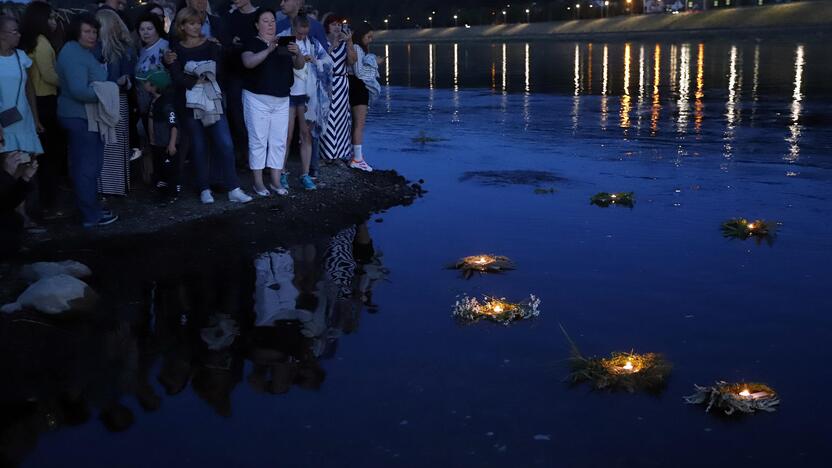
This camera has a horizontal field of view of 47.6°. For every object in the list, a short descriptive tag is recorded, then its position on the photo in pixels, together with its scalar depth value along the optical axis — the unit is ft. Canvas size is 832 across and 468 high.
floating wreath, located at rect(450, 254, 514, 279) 25.77
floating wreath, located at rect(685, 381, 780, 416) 16.87
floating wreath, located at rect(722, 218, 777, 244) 28.87
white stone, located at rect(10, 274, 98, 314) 21.65
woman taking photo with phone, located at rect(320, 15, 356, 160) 37.96
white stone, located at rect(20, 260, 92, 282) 23.48
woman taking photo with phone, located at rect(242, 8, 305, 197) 31.01
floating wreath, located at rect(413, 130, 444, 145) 52.19
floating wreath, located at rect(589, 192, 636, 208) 33.73
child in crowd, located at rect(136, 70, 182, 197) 30.37
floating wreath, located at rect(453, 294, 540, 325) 21.97
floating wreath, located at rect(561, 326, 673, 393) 18.03
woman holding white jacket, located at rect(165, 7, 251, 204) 29.71
